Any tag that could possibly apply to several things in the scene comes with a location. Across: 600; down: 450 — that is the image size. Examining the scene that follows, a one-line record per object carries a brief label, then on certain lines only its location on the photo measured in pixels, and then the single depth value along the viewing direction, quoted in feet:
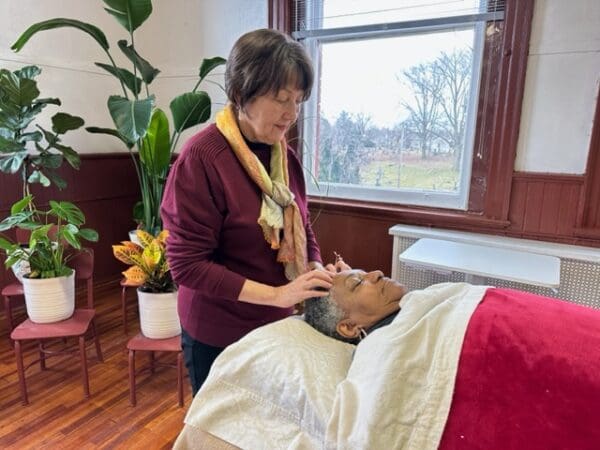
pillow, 2.88
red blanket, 2.31
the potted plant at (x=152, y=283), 6.27
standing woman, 3.28
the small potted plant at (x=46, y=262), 6.50
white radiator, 6.04
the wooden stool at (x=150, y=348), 6.26
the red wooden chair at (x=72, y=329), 6.27
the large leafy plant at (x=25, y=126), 6.86
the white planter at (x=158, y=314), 6.39
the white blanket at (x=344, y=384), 2.53
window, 7.13
